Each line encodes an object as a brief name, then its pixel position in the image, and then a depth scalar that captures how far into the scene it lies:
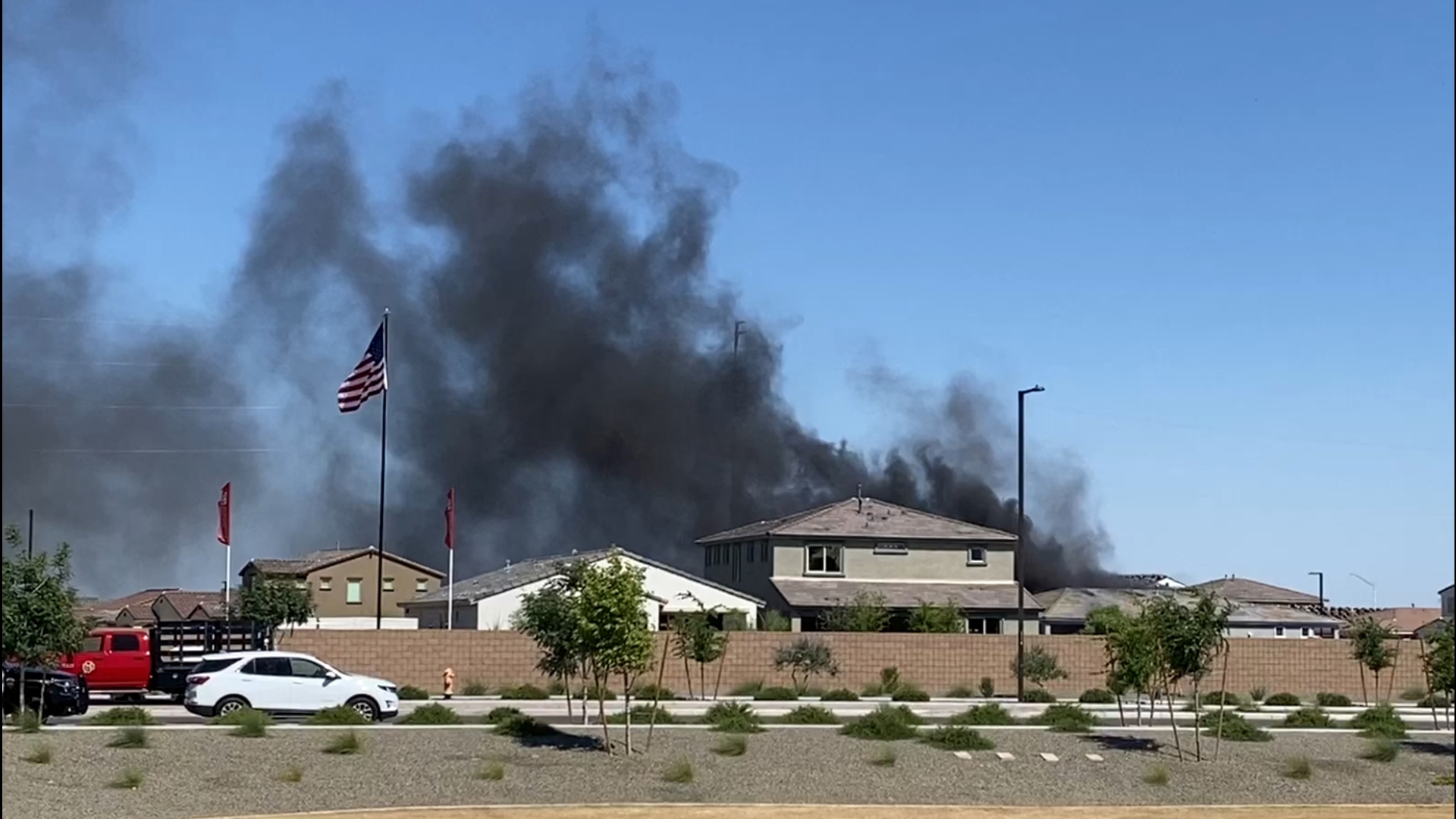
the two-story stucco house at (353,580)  91.81
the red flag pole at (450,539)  58.19
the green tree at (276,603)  67.62
